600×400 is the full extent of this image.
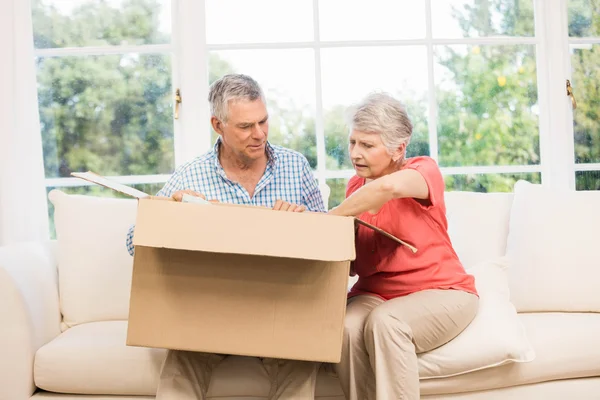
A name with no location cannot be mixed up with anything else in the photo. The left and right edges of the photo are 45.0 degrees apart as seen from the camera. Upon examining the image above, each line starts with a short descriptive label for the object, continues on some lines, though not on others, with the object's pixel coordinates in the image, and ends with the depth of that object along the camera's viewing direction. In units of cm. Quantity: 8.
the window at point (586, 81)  317
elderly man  215
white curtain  287
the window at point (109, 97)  308
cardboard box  168
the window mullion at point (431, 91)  308
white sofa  202
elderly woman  184
